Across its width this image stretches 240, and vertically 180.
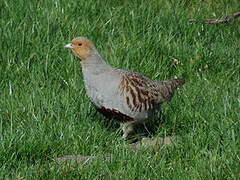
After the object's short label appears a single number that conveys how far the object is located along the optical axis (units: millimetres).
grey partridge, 10934
